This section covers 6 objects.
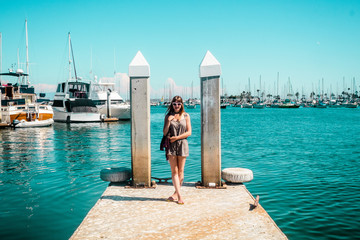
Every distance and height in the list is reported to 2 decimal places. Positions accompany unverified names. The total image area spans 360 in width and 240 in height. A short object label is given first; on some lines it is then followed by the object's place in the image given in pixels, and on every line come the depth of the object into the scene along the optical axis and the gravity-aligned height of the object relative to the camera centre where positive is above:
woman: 6.17 -0.52
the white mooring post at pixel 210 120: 7.08 -0.28
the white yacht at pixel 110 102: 53.75 +1.05
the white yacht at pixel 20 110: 37.03 +0.03
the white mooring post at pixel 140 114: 7.04 -0.12
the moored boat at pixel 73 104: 47.12 +0.82
